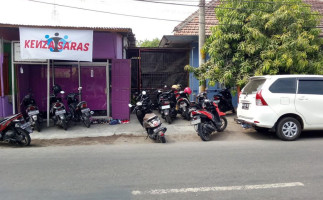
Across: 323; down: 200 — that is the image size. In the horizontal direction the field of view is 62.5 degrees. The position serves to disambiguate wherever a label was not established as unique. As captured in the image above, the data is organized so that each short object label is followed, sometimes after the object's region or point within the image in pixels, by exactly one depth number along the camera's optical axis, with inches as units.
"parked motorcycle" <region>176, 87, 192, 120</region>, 401.4
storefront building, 346.0
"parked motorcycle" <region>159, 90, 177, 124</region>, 381.2
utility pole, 396.3
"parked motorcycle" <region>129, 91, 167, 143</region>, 286.2
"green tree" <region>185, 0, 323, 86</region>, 351.9
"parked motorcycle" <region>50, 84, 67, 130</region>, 356.5
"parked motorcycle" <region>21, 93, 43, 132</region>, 347.9
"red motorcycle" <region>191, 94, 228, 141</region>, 295.4
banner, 341.4
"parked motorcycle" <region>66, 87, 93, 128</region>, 369.7
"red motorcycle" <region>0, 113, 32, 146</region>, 280.2
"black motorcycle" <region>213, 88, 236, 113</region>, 443.5
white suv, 280.7
